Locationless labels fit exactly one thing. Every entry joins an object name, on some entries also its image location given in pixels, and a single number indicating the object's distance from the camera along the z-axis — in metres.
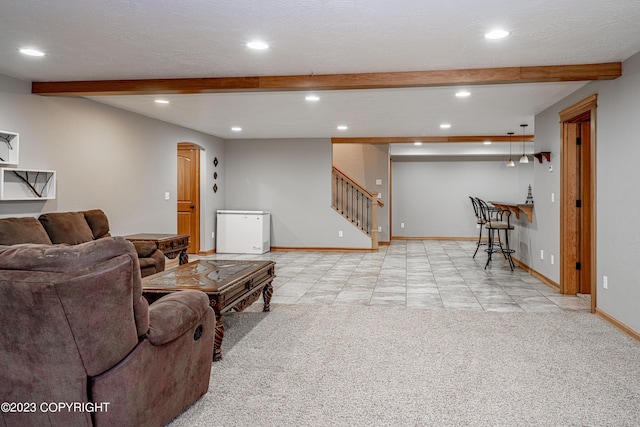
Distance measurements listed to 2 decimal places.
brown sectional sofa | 4.06
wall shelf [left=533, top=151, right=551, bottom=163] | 5.94
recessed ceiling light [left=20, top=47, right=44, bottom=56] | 3.72
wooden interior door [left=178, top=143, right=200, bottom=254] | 8.80
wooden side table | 5.68
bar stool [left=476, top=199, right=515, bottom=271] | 7.19
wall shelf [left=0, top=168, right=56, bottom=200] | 4.35
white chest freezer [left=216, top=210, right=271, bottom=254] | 9.10
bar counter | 6.73
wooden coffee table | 3.18
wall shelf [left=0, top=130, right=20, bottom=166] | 4.34
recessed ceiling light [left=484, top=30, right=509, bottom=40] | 3.25
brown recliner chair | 1.70
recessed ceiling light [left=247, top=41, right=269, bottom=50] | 3.54
